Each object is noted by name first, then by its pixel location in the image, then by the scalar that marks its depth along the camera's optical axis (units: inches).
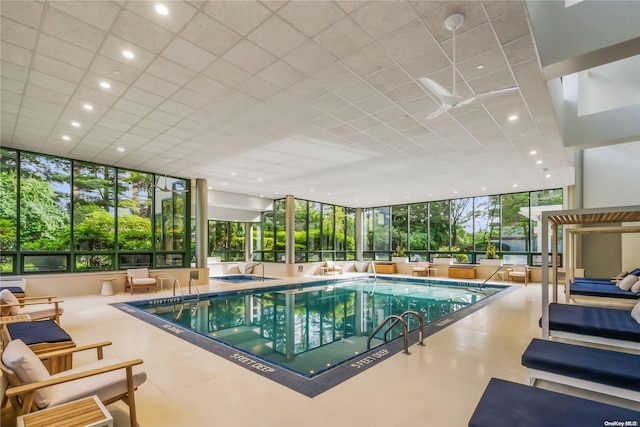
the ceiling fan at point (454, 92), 131.6
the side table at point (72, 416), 76.7
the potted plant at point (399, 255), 651.5
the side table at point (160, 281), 394.9
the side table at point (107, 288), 350.0
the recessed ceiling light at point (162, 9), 125.4
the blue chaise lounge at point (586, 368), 99.1
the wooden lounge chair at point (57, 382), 85.8
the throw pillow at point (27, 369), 86.8
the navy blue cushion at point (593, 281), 306.7
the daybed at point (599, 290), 241.1
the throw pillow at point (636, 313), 153.4
